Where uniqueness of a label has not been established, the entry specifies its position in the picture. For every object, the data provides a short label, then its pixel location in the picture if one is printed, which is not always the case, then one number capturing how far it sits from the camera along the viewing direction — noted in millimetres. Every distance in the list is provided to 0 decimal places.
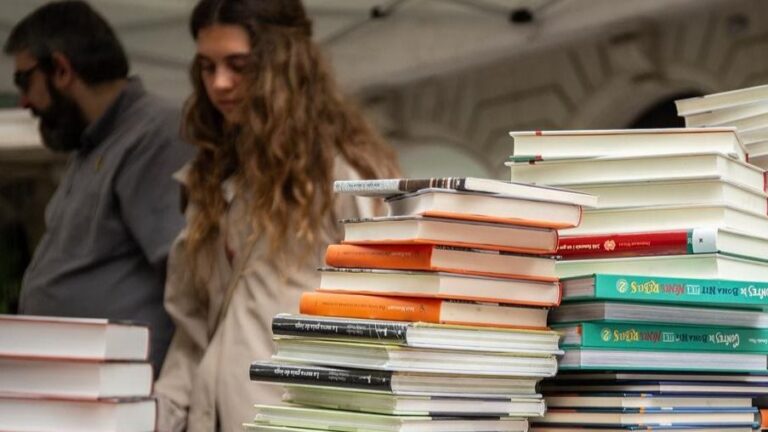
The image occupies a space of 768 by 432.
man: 3121
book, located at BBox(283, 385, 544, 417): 1934
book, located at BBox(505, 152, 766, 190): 2071
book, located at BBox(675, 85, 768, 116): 2261
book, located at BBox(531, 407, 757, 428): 1991
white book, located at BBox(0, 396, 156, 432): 2224
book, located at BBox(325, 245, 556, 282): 1963
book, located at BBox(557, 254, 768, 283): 2027
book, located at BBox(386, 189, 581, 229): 1951
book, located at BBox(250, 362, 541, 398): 1933
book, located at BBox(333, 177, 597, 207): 1951
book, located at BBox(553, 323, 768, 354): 1992
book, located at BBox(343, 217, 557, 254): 1956
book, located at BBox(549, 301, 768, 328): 1987
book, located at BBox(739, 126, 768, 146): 2252
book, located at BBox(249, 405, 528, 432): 1930
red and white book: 2024
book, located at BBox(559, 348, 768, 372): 1989
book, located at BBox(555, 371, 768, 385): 2003
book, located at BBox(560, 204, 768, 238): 2059
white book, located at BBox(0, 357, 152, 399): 2224
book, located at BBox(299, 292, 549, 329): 1961
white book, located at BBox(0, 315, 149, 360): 2227
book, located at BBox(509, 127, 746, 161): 2085
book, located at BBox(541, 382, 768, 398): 2002
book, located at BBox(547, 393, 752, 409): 1991
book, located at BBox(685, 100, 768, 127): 2260
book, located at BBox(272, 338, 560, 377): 1934
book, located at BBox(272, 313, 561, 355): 1933
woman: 2722
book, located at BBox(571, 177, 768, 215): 2063
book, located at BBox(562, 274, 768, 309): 1979
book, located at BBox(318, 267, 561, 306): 1960
